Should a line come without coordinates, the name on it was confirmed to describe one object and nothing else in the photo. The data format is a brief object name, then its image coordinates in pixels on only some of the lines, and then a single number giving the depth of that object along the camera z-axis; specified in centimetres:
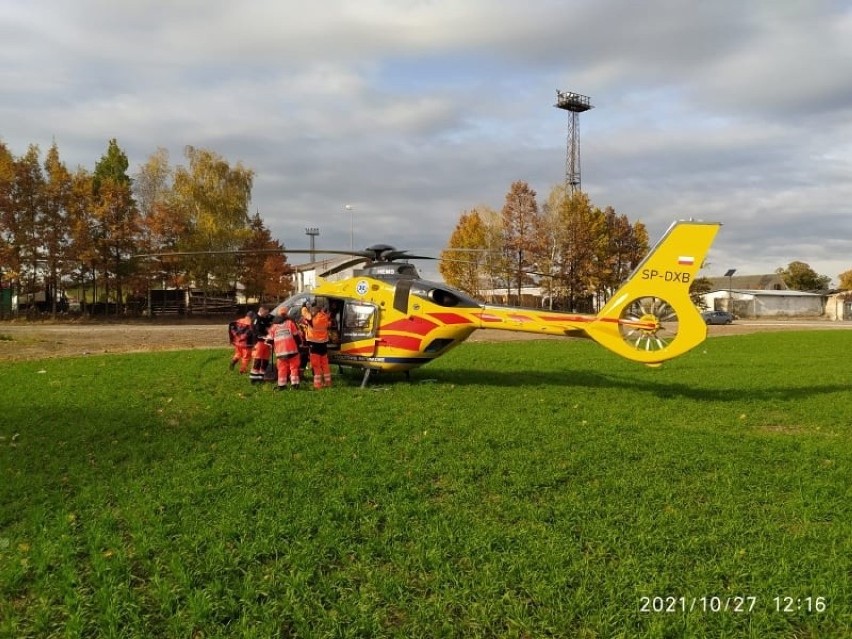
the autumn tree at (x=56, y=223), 4019
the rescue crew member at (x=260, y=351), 1332
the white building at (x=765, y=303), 7925
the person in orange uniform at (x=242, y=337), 1450
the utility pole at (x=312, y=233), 9184
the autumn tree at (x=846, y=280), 10350
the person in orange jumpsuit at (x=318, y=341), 1281
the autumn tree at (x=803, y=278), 10959
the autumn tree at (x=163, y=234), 4462
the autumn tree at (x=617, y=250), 5734
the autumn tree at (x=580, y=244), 5622
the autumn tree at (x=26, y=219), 3903
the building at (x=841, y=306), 7775
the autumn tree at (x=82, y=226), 4084
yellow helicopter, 1149
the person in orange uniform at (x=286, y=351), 1245
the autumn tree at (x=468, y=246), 5725
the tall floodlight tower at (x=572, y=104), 7268
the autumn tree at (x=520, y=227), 5684
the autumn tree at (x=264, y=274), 4938
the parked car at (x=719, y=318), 5322
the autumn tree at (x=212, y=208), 4800
